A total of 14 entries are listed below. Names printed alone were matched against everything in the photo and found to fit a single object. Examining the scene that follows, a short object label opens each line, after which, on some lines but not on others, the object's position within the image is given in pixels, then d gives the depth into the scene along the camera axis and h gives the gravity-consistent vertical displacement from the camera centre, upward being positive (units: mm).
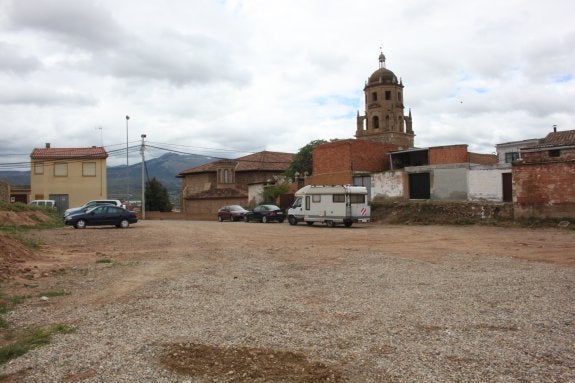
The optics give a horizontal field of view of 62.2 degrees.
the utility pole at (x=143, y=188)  46719 +1945
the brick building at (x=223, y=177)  59562 +4213
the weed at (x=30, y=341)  5666 -1693
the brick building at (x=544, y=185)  25328 +926
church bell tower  68750 +13757
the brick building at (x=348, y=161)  40344 +3912
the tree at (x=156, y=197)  63375 +1473
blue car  27641 -497
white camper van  29797 +36
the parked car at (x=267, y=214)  37781 -617
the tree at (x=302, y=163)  58566 +5327
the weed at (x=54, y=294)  9180 -1639
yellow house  48906 +3363
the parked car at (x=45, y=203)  41347 +612
